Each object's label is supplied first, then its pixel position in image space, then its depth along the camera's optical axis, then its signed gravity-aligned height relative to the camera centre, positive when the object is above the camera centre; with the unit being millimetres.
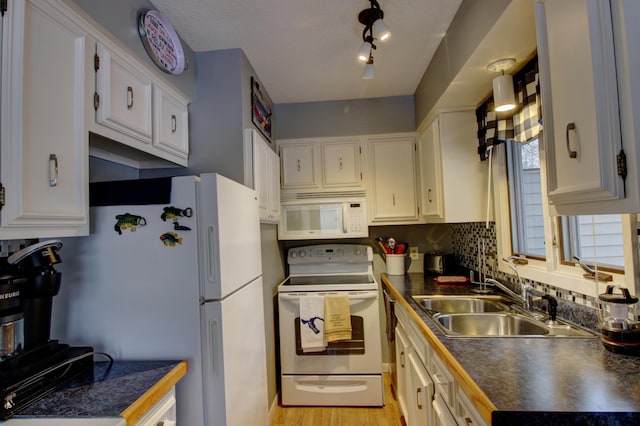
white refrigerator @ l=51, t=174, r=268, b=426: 1317 -219
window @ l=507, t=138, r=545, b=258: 1842 +144
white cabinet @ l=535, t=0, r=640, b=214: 786 +324
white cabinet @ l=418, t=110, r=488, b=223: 2215 +375
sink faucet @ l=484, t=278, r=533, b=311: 1644 -397
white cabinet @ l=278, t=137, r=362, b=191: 2879 +581
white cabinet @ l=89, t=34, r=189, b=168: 1270 +574
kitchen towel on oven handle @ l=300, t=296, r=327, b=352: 2430 -725
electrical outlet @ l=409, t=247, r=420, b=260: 3064 -252
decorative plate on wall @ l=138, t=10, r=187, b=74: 1539 +997
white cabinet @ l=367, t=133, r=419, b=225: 2842 +409
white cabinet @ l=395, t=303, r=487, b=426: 1141 -720
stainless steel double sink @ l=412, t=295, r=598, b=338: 1386 -482
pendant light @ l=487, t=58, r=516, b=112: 1668 +704
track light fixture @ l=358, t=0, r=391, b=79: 1569 +1059
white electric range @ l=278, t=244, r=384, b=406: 2463 -993
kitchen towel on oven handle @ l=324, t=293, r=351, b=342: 2416 -683
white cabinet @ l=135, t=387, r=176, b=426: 1032 -606
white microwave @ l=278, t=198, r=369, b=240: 2775 +94
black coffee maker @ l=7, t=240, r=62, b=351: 1071 -159
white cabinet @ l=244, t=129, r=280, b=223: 2035 +408
